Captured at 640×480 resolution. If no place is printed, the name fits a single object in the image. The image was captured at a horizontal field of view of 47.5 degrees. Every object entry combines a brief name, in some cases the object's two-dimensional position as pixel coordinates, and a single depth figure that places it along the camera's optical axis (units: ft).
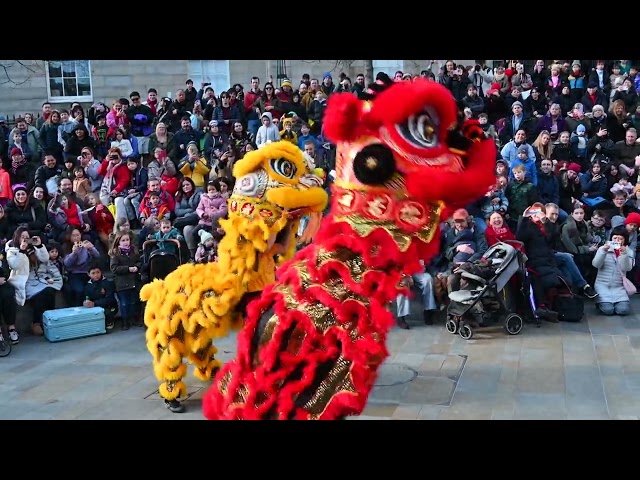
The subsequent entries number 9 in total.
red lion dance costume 10.91
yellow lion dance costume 17.83
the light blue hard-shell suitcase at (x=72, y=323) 30.35
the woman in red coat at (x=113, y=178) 40.63
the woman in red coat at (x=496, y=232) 31.07
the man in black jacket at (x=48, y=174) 40.29
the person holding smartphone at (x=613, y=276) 31.50
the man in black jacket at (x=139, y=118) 48.49
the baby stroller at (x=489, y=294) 28.76
